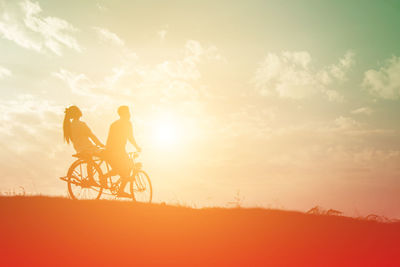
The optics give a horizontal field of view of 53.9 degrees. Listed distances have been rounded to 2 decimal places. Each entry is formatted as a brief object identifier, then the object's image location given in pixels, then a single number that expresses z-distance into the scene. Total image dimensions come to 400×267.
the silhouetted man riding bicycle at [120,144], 12.45
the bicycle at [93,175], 11.91
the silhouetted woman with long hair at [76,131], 11.84
